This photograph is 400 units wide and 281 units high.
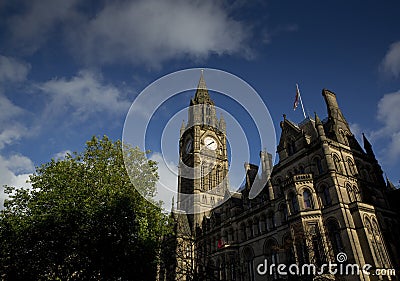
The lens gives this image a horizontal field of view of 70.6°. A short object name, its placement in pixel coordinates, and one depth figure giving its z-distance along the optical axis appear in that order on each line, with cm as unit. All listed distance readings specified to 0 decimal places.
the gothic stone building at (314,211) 2706
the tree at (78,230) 2336
